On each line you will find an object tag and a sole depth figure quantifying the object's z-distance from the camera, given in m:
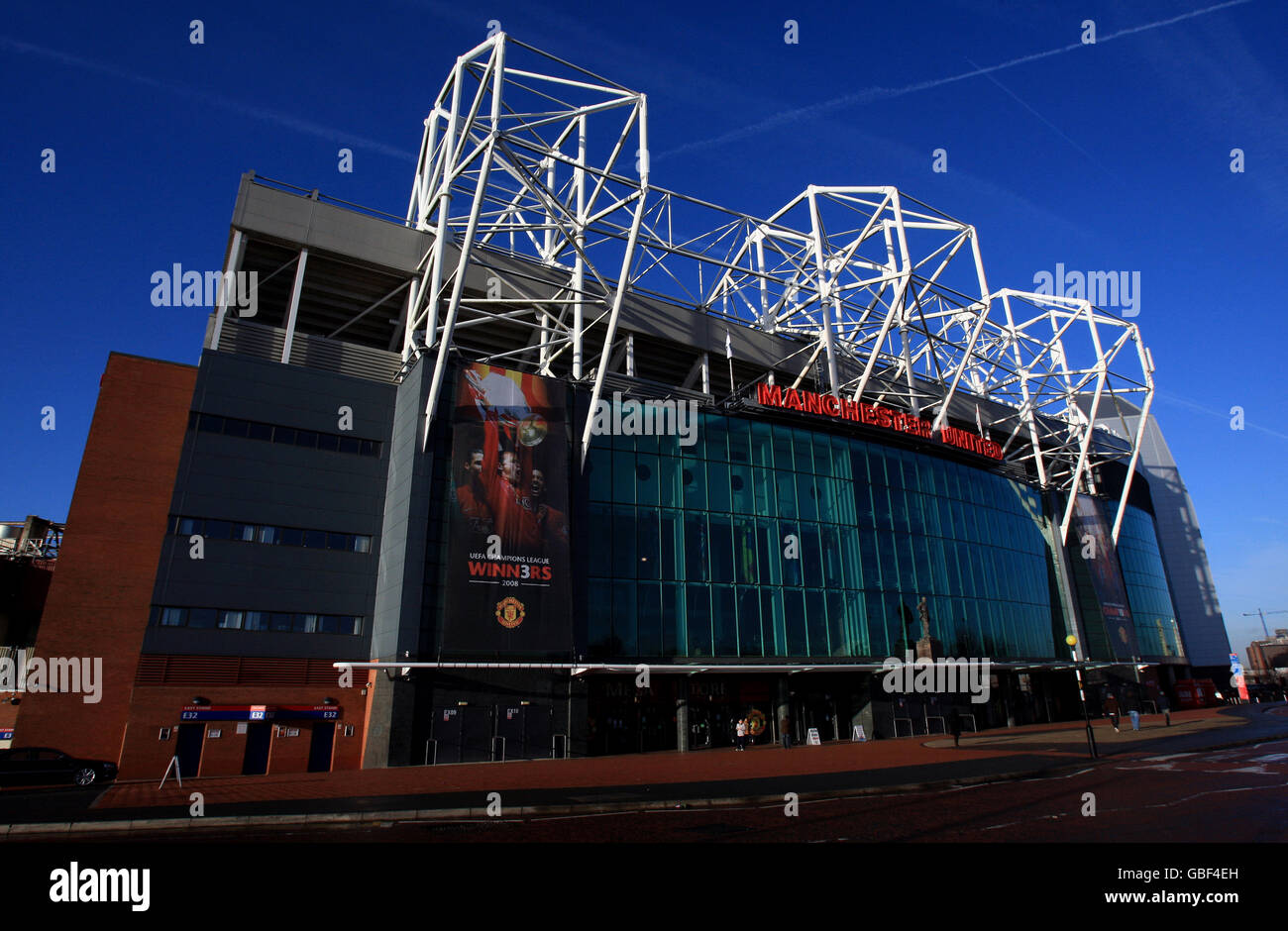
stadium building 29.55
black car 23.58
